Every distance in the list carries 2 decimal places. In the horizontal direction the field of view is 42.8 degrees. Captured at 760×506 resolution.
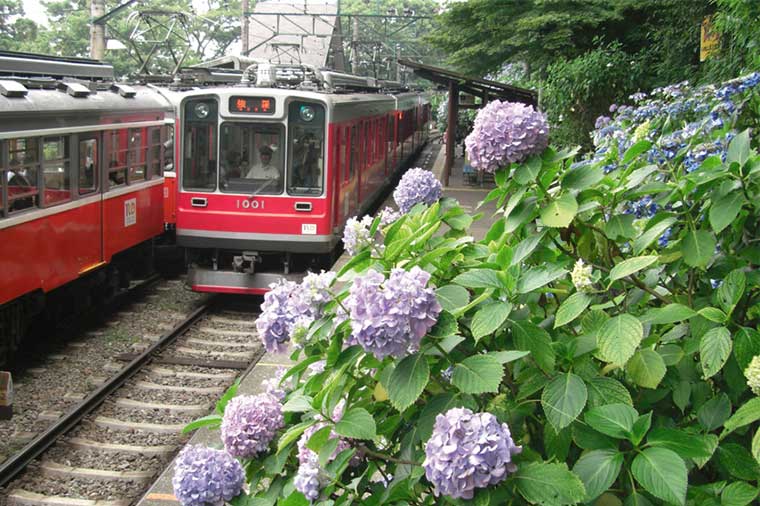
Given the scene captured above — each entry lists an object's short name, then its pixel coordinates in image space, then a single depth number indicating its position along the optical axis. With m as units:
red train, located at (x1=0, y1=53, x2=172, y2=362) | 9.01
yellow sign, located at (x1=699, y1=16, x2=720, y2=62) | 10.28
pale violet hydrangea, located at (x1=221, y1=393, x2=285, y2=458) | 2.24
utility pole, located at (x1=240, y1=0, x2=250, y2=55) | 25.38
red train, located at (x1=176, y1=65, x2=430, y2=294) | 11.73
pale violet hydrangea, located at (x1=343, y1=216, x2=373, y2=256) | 2.50
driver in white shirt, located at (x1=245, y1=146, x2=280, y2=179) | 11.88
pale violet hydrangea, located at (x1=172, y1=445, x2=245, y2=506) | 2.14
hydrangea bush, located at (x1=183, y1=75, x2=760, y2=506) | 1.85
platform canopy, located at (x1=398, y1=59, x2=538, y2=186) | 17.45
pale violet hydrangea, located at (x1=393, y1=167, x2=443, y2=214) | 3.31
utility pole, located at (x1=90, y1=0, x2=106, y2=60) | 19.33
